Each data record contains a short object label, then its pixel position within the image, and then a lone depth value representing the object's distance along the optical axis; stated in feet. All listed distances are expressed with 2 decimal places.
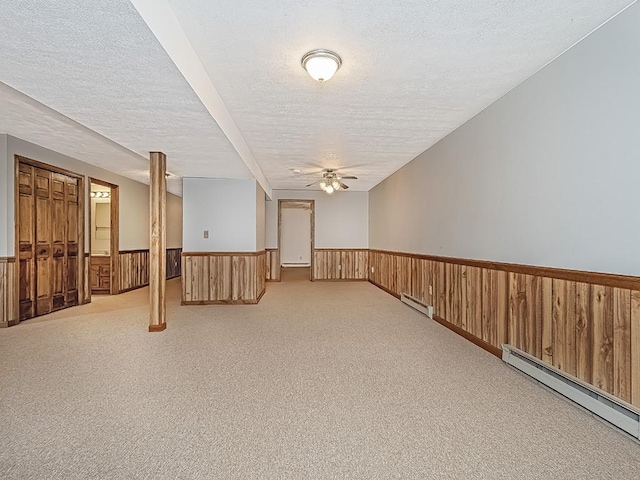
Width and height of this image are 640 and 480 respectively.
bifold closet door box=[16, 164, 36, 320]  15.28
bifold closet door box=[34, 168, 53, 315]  16.33
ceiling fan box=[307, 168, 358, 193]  21.39
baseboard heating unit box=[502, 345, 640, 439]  6.56
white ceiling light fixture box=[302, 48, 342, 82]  8.30
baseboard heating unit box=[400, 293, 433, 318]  16.28
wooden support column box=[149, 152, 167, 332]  14.11
